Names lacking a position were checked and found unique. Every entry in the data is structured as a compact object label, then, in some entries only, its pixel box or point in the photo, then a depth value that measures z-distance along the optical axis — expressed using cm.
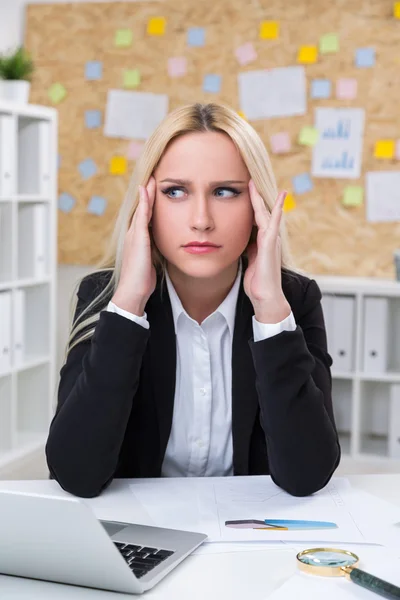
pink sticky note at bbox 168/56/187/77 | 394
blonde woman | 142
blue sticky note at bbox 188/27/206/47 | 391
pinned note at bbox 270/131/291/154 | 383
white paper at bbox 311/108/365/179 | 375
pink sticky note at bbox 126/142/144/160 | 403
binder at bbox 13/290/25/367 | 359
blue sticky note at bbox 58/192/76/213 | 414
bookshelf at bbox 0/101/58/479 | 350
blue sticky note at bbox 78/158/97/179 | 409
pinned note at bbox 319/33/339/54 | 374
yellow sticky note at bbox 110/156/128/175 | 405
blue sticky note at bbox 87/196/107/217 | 409
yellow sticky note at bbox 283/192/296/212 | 385
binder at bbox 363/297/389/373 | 363
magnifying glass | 98
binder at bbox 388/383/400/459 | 365
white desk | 98
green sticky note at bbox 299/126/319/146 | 380
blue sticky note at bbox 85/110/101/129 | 408
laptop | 94
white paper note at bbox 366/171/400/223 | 372
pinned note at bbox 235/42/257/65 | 385
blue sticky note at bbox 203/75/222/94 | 390
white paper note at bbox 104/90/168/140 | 398
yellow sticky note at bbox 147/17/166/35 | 396
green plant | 364
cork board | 373
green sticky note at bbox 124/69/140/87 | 401
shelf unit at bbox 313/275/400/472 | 362
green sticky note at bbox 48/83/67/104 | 412
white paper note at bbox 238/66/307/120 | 380
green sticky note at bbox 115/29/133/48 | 402
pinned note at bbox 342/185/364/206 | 377
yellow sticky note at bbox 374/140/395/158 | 372
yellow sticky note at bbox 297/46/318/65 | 377
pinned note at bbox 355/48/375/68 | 371
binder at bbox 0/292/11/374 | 348
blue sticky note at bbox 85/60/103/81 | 407
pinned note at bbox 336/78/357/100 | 374
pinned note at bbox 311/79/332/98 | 377
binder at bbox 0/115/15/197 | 342
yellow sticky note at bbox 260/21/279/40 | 381
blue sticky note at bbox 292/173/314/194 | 383
